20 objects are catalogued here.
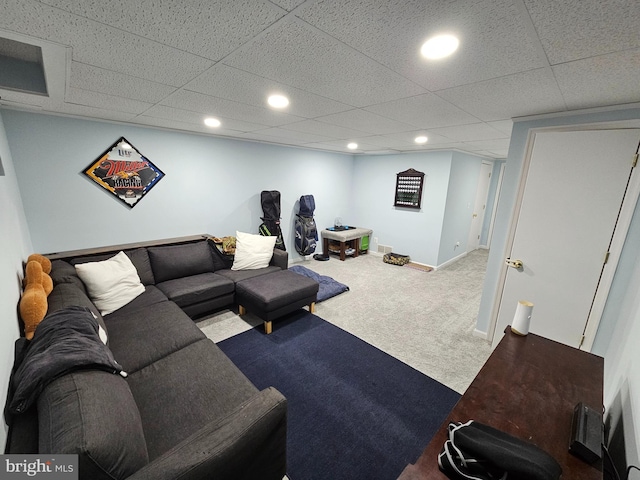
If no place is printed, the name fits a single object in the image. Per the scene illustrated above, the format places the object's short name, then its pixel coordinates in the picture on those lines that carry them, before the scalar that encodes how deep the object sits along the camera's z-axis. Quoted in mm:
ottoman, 2684
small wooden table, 5246
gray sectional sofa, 844
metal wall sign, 2885
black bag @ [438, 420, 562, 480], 728
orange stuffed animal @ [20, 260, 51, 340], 1438
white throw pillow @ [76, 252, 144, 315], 2264
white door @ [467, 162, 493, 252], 5641
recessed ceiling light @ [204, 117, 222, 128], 2652
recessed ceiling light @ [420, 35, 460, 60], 1041
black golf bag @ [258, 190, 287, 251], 4332
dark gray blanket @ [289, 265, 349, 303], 3593
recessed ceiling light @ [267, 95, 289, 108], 1875
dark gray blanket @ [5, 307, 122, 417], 966
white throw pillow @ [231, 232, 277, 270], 3376
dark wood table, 867
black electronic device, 862
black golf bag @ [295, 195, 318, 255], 4887
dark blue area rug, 1531
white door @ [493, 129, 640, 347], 1909
